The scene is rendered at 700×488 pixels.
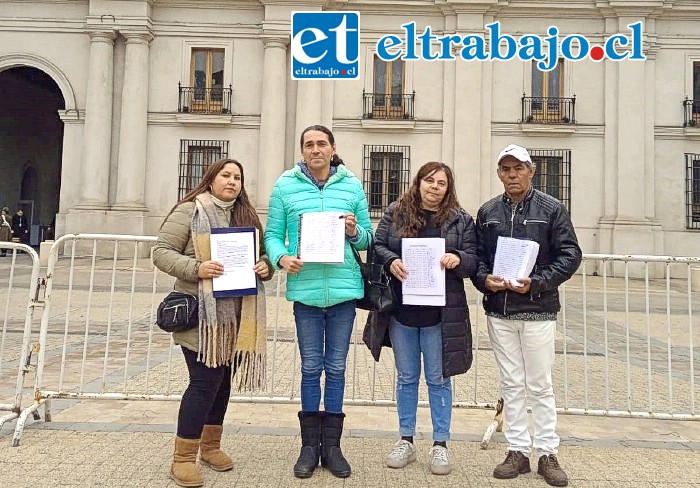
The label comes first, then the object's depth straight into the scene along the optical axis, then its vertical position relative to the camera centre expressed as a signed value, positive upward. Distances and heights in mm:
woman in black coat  3703 -348
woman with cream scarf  3451 -366
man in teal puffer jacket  3650 -168
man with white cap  3650 -263
